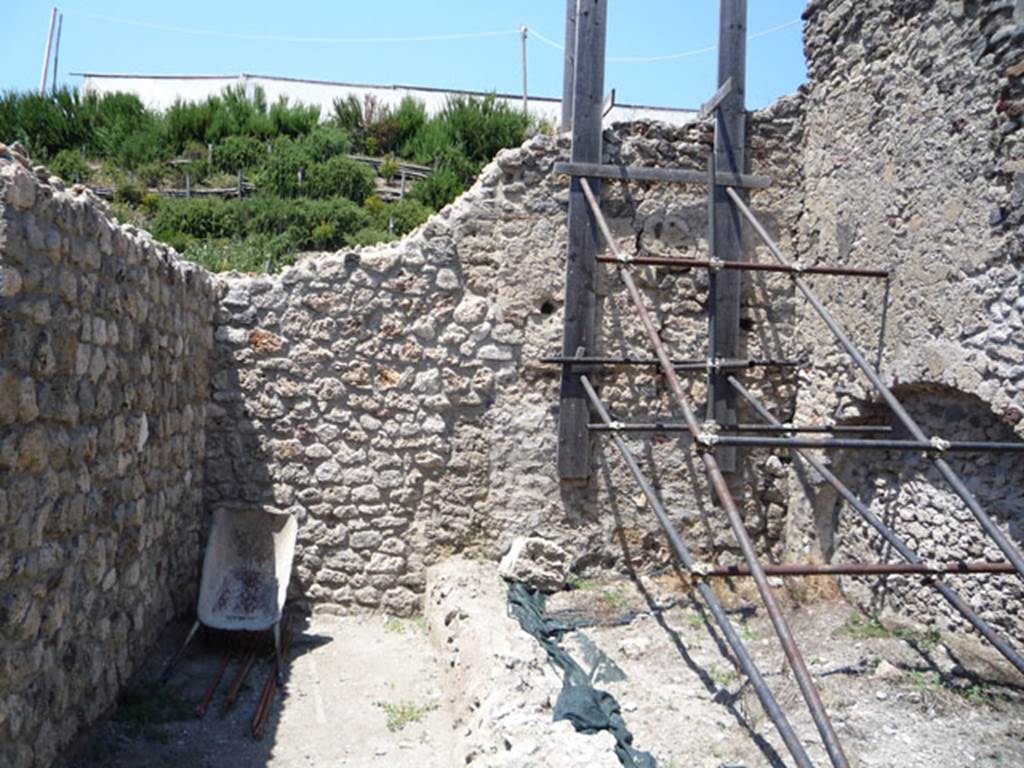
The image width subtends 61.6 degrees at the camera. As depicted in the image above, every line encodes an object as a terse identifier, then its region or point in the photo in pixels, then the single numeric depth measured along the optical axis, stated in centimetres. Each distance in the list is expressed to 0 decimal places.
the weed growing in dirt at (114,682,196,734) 389
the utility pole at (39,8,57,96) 2238
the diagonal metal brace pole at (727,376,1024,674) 328
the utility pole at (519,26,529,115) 2306
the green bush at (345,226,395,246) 1282
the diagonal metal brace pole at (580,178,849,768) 248
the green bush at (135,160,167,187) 1462
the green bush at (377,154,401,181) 1553
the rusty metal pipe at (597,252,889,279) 477
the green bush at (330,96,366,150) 1672
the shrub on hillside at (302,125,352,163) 1536
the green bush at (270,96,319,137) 1645
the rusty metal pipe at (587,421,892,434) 463
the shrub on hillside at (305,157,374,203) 1455
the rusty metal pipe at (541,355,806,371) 523
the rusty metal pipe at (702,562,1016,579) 310
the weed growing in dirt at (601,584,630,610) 503
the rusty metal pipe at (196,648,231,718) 414
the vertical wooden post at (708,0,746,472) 539
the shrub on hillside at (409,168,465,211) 1485
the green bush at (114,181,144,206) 1404
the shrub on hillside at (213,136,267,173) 1534
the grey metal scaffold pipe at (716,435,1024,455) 334
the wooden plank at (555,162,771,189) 525
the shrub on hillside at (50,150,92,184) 1469
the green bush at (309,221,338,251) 1304
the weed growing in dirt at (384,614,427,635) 526
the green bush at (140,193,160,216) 1384
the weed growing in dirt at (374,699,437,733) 418
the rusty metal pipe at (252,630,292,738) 405
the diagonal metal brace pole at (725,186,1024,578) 305
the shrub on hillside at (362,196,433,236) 1362
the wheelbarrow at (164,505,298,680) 495
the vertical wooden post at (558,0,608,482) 526
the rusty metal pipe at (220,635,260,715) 427
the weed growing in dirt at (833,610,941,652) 429
